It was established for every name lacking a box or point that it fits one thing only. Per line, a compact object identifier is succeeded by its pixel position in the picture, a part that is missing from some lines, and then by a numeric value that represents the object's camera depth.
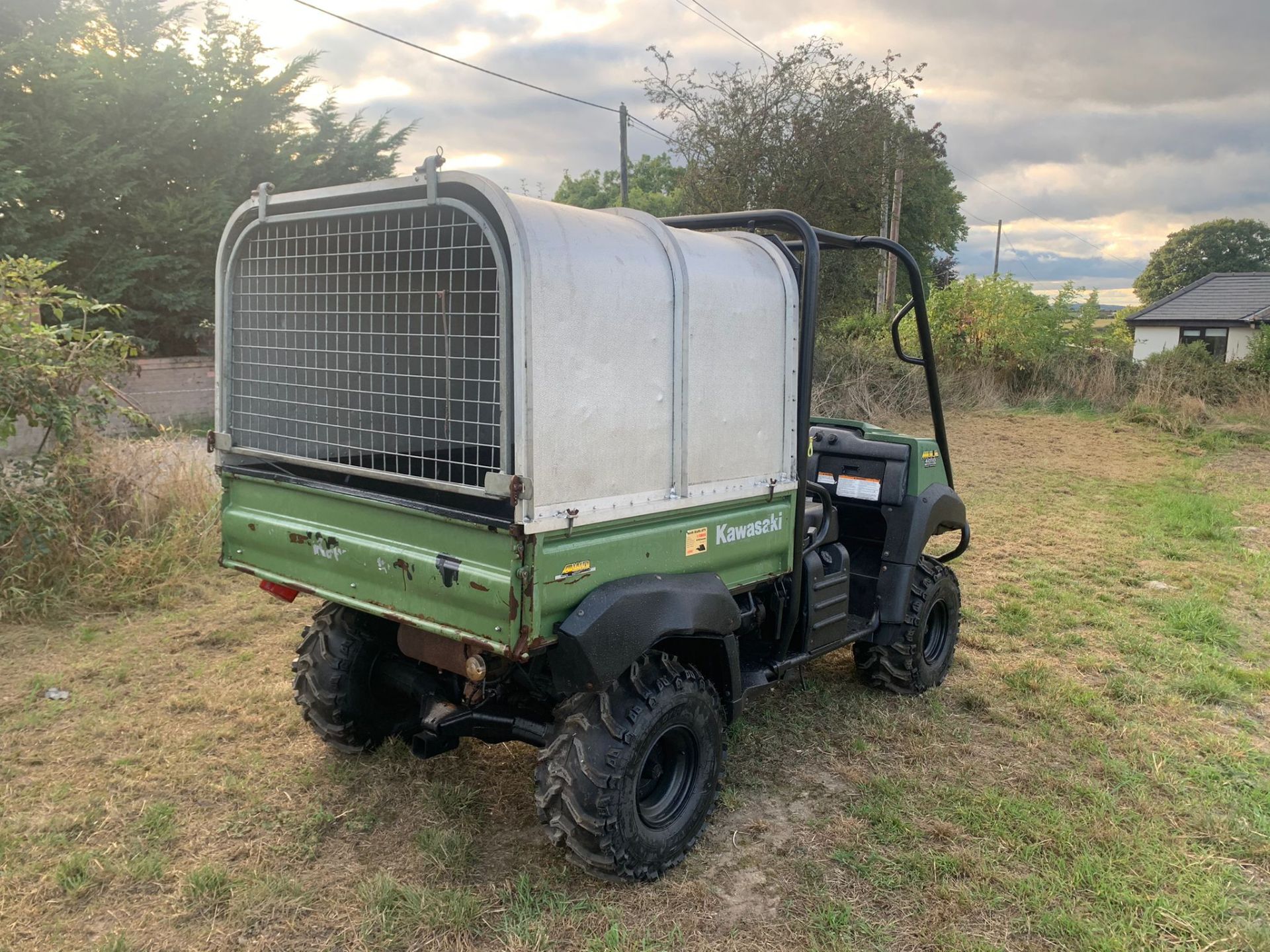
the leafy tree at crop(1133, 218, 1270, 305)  62.09
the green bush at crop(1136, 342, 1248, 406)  16.36
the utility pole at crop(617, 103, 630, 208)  18.19
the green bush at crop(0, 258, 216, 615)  5.11
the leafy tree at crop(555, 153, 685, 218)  38.31
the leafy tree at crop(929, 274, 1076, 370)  17.39
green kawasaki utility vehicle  2.54
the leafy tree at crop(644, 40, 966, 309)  13.62
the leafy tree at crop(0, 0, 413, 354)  13.05
